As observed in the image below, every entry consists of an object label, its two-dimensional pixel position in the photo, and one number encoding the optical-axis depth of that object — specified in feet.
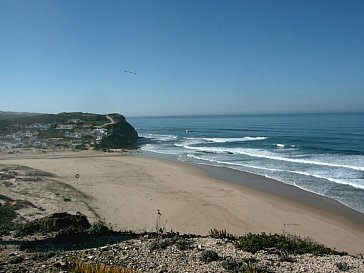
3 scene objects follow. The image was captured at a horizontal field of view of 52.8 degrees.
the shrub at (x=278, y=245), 31.81
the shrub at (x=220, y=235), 36.57
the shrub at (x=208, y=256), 28.53
